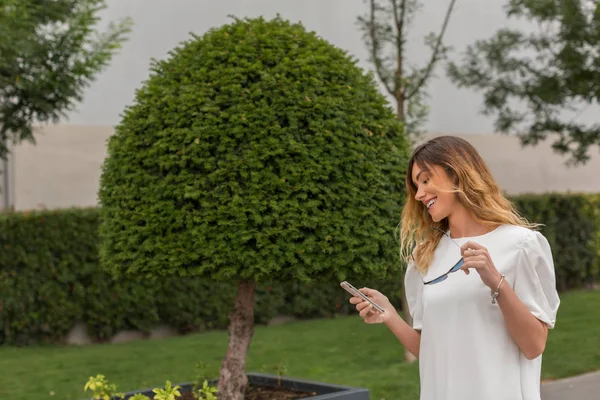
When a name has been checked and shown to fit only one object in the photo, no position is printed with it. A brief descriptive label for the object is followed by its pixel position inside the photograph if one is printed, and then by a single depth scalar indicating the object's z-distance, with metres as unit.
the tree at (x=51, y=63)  9.30
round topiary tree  5.18
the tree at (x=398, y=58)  9.52
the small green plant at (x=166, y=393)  4.80
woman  2.74
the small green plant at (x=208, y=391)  5.33
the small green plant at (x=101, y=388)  5.39
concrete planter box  5.61
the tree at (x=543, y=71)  10.66
